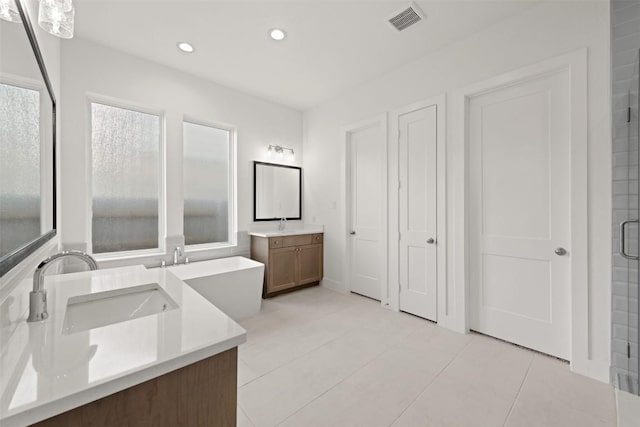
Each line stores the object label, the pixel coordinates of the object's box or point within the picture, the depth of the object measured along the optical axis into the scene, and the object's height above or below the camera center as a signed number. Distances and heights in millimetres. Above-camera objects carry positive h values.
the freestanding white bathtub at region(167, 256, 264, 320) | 2834 -744
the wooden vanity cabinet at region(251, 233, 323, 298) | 3695 -662
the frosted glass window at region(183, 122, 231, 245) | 3557 +392
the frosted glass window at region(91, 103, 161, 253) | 2957 +387
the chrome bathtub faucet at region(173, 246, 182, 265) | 3301 -491
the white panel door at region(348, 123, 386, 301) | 3641 +61
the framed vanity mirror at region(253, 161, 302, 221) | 4113 +327
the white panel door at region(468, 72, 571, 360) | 2238 -6
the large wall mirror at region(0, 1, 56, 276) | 864 +268
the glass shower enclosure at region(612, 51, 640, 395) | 1773 -401
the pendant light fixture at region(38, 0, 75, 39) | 1173 +847
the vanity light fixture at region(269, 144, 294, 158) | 4248 +984
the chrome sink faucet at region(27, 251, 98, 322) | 937 -288
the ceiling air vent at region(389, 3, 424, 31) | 2330 +1702
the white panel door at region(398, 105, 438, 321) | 2973 +17
